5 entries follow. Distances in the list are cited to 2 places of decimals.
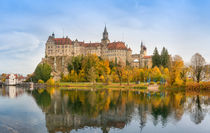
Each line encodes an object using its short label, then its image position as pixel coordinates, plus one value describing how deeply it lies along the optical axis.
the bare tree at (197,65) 54.47
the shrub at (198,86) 49.81
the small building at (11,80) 114.48
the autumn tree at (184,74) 52.37
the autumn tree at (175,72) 50.68
